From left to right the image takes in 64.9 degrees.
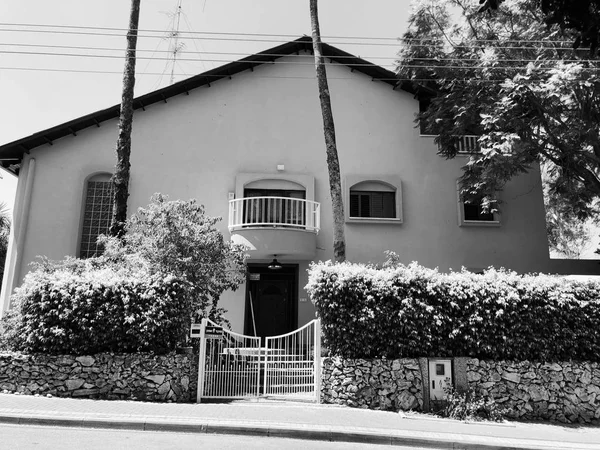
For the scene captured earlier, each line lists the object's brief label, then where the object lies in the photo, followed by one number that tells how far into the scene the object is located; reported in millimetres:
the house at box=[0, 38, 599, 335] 15273
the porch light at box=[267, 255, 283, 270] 14945
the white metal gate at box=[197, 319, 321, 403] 9586
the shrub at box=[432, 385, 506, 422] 8945
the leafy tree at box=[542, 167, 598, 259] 29117
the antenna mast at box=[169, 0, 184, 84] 14820
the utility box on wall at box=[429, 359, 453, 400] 9383
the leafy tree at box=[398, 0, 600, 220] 11711
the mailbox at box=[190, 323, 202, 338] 9719
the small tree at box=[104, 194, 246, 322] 11438
